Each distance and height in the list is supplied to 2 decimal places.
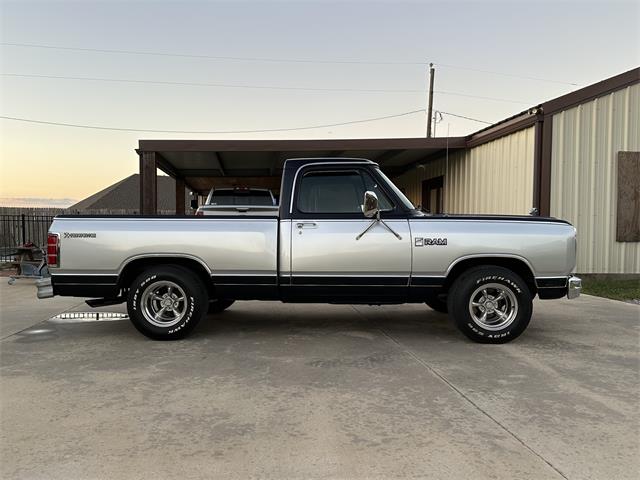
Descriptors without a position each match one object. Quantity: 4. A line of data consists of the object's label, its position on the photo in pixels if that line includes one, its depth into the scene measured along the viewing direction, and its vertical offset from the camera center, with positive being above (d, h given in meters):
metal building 10.42 +1.53
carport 13.07 +2.09
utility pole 28.80 +7.38
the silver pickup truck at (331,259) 5.54 -0.39
